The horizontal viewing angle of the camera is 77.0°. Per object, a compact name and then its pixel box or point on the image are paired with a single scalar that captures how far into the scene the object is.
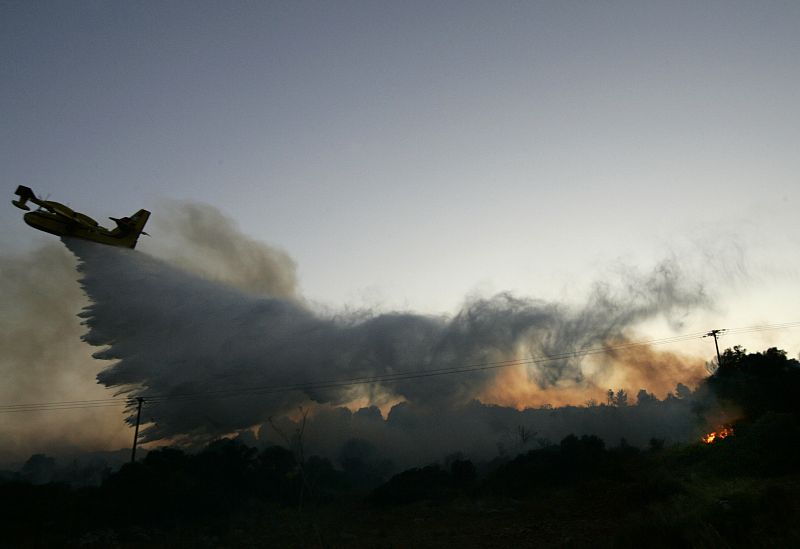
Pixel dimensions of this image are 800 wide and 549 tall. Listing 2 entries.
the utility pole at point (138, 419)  71.47
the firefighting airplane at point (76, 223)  44.53
